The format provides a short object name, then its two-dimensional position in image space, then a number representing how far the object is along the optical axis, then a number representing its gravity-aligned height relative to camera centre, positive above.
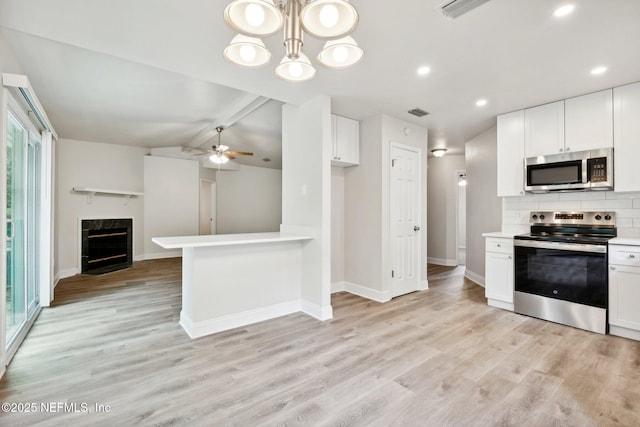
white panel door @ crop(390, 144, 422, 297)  4.05 -0.08
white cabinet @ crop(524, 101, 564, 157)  3.37 +0.99
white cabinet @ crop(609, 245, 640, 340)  2.67 -0.71
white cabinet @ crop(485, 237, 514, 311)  3.48 -0.70
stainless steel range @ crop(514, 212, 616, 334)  2.86 -0.58
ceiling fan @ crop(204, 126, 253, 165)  5.62 +1.18
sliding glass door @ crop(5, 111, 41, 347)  2.67 -0.10
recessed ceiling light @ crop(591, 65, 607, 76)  2.60 +1.29
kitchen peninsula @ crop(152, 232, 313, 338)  2.83 -0.68
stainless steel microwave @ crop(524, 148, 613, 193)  3.04 +0.47
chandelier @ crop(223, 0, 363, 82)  1.37 +0.94
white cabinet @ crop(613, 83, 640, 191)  2.89 +0.77
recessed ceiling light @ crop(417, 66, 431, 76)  2.67 +1.32
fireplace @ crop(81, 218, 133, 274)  5.70 -0.62
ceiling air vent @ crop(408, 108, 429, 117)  3.76 +1.33
